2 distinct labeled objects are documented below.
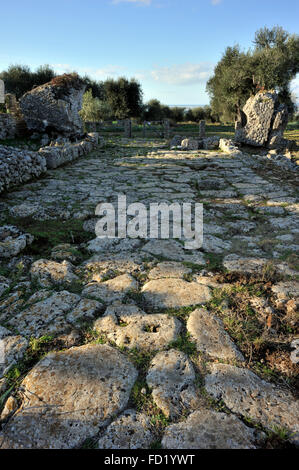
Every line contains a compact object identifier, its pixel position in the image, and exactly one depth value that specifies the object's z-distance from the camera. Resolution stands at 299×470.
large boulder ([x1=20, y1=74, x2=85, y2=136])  11.30
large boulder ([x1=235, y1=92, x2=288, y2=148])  11.80
